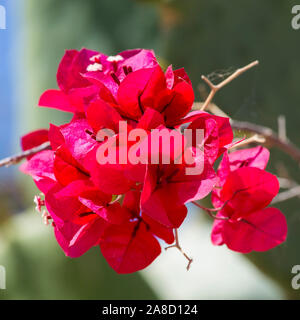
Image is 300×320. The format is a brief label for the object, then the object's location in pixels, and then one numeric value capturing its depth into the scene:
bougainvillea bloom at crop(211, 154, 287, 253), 0.48
